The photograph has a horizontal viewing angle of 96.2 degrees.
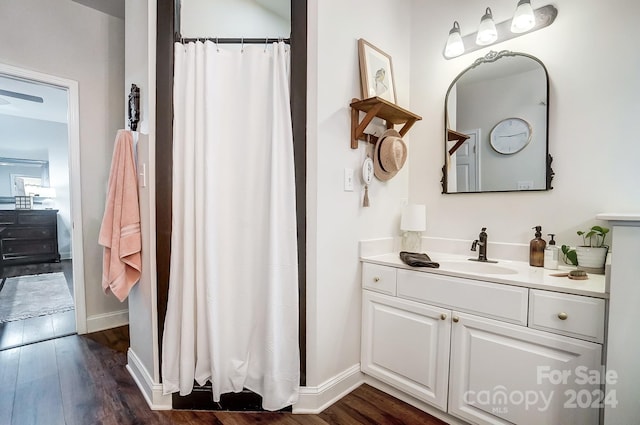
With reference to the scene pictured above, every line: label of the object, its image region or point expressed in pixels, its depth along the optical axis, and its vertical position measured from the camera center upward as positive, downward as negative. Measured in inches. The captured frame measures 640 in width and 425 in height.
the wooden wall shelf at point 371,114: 65.1 +22.5
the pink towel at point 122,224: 66.3 -5.3
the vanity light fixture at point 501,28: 64.3 +42.1
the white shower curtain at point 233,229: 59.9 -5.6
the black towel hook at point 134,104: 67.7 +23.0
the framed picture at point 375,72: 69.4 +33.2
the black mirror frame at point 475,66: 64.4 +28.1
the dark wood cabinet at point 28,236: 202.4 -26.1
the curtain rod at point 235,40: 61.6 +34.9
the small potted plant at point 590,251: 55.9 -9.4
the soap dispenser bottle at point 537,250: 63.2 -10.1
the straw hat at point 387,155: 72.6 +12.4
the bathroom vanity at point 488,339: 45.1 -25.4
